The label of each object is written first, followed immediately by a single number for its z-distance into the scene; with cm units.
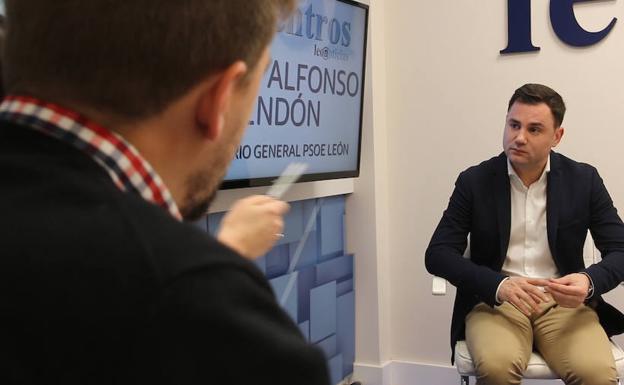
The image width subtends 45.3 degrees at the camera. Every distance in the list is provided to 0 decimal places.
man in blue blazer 269
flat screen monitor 280
